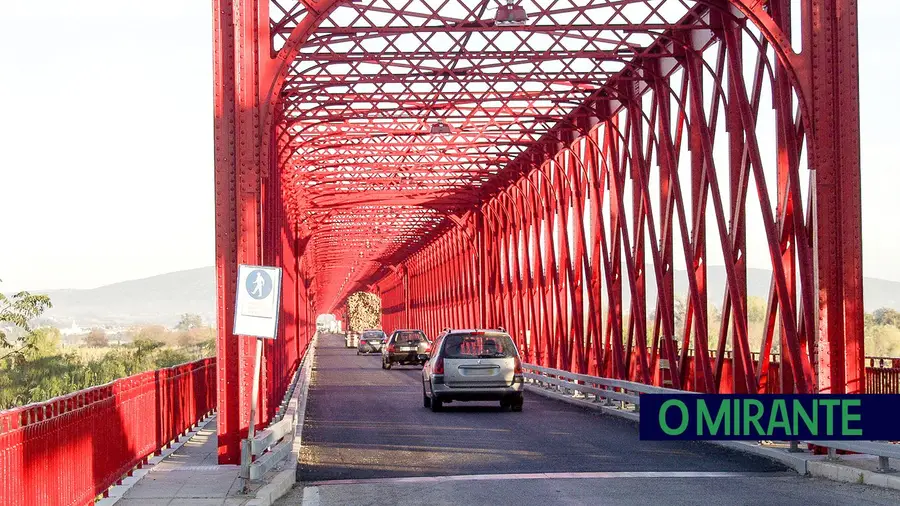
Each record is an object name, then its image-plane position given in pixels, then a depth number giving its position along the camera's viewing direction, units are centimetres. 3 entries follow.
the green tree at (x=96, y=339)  11006
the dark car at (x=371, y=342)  6899
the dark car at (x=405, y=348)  4834
